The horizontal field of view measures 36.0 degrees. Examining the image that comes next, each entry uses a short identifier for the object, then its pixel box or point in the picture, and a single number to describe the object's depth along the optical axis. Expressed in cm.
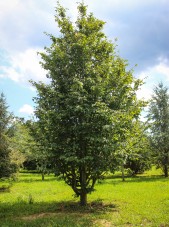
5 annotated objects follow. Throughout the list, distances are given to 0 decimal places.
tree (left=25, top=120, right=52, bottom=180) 1541
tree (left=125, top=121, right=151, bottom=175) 1656
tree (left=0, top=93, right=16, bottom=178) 2542
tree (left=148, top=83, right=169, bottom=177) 3684
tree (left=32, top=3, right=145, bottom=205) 1480
